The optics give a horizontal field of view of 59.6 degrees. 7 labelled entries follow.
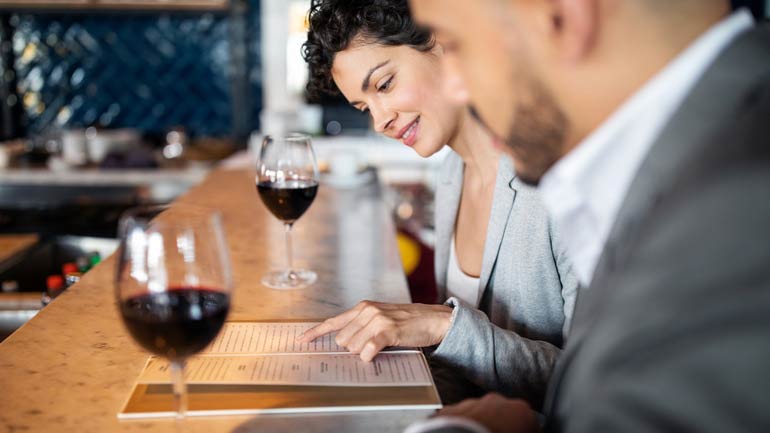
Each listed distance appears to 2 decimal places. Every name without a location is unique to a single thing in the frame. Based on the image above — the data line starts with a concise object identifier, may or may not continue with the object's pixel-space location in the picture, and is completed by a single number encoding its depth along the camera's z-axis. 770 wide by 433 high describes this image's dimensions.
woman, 1.40
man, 0.54
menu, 0.85
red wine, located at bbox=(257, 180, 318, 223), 1.40
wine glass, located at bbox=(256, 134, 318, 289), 1.41
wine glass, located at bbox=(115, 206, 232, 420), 0.71
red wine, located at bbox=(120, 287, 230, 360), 0.72
